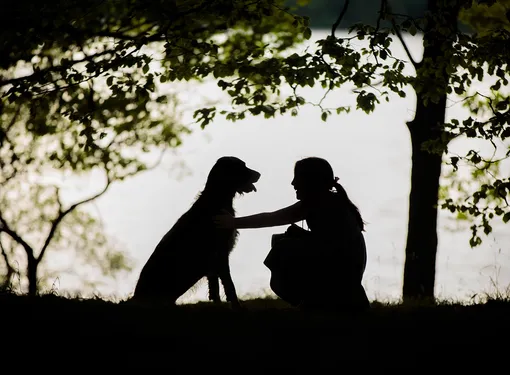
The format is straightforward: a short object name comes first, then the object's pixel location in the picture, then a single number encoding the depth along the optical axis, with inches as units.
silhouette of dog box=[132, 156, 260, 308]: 490.0
